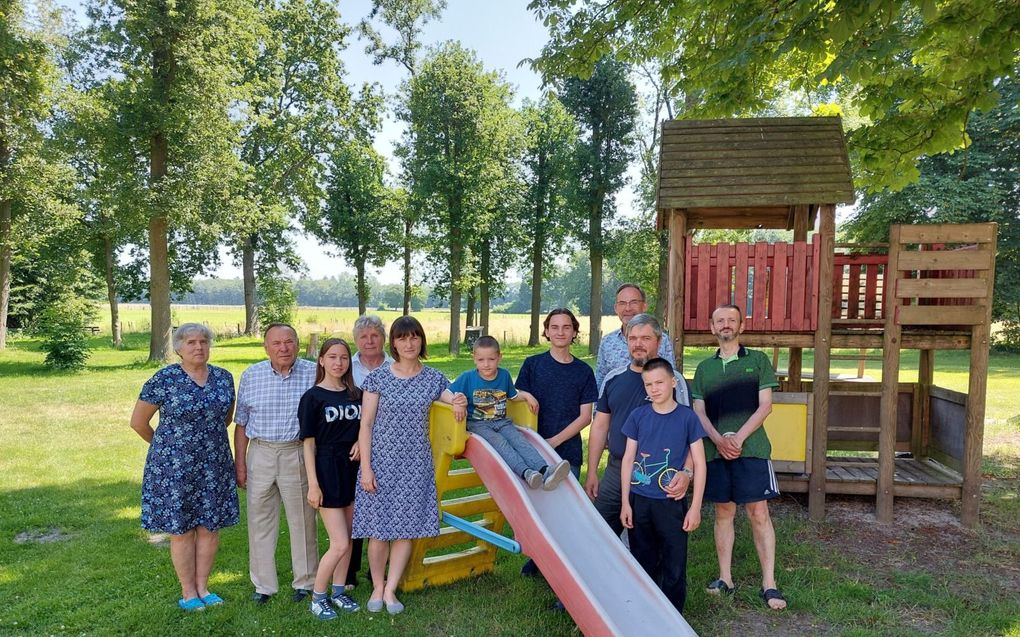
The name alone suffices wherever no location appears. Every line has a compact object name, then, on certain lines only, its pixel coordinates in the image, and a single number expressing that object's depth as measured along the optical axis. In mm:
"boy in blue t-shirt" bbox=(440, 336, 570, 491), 4445
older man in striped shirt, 4609
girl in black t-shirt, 4508
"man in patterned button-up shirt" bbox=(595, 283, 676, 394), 5191
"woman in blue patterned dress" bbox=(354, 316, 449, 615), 4492
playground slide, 3730
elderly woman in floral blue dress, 4375
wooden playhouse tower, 6738
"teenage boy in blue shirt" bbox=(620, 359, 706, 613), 4141
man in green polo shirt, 4758
